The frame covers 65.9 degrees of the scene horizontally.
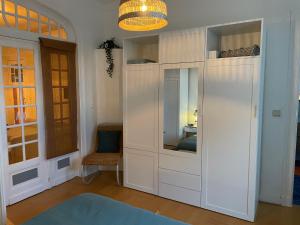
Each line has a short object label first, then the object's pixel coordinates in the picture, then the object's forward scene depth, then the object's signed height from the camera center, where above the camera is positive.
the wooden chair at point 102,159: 3.50 -1.00
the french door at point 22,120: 2.93 -0.36
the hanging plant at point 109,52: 3.92 +0.70
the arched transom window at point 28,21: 2.84 +0.97
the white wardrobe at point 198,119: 2.60 -0.32
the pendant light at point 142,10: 1.51 +0.55
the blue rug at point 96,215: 1.65 -0.91
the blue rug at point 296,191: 3.05 -1.38
